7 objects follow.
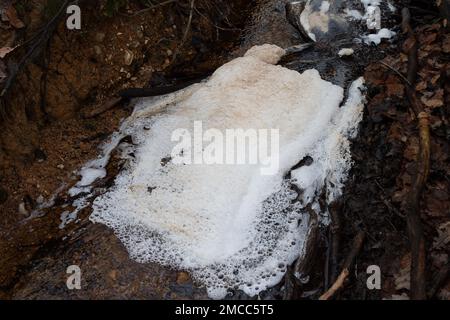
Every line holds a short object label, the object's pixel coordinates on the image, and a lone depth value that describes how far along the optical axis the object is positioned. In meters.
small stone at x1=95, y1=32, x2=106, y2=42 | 4.79
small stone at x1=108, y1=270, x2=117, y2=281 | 3.76
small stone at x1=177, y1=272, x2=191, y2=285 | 3.75
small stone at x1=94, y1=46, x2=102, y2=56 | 4.80
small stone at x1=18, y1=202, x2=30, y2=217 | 4.18
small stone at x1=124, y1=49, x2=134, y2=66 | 5.05
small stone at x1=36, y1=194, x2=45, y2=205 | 4.28
